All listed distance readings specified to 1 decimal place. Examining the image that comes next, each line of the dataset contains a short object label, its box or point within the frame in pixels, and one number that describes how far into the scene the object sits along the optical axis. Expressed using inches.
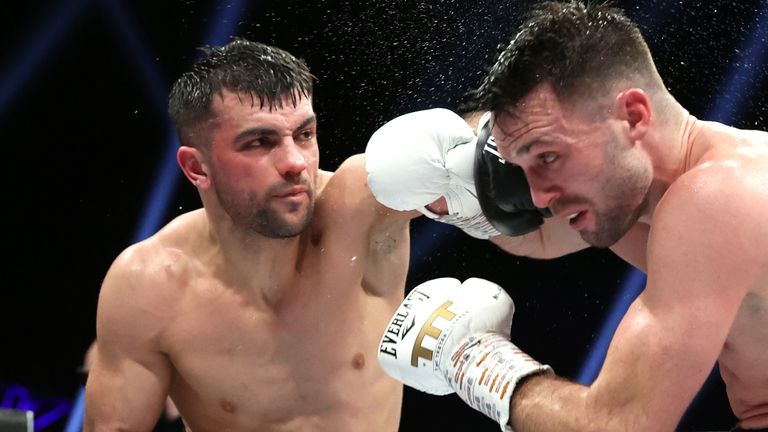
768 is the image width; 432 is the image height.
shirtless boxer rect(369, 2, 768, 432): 62.2
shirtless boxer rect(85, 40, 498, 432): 94.9
